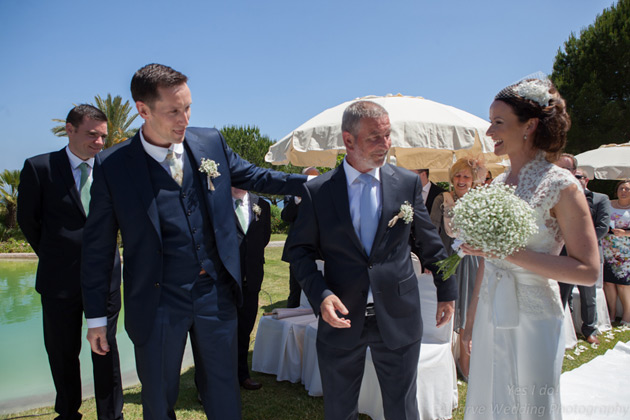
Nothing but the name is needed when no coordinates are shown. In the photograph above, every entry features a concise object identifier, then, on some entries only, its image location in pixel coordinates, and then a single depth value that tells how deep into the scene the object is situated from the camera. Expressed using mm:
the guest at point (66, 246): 3539
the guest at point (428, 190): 6312
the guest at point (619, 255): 7230
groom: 2350
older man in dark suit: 2527
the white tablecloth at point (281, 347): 4820
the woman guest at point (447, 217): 5055
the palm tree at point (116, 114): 32938
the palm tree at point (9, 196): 21734
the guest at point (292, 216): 6699
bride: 2182
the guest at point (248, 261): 4723
